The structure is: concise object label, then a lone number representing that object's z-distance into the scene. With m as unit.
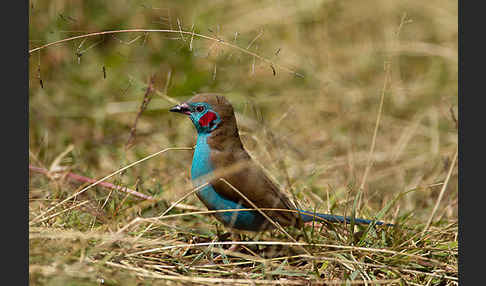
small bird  6.48
